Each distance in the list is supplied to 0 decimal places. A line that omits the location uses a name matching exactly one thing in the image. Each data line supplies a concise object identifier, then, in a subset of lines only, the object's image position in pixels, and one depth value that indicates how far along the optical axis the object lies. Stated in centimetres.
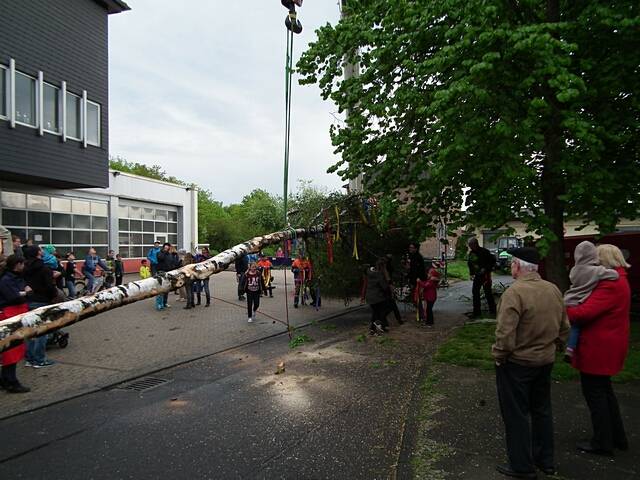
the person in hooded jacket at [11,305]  612
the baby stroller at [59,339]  854
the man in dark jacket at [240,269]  1548
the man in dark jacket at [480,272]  1102
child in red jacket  1095
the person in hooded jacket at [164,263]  1352
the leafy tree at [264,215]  5825
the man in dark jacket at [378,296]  1001
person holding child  390
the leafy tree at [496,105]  620
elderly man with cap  361
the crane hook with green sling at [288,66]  669
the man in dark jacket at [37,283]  742
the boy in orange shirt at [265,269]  1356
